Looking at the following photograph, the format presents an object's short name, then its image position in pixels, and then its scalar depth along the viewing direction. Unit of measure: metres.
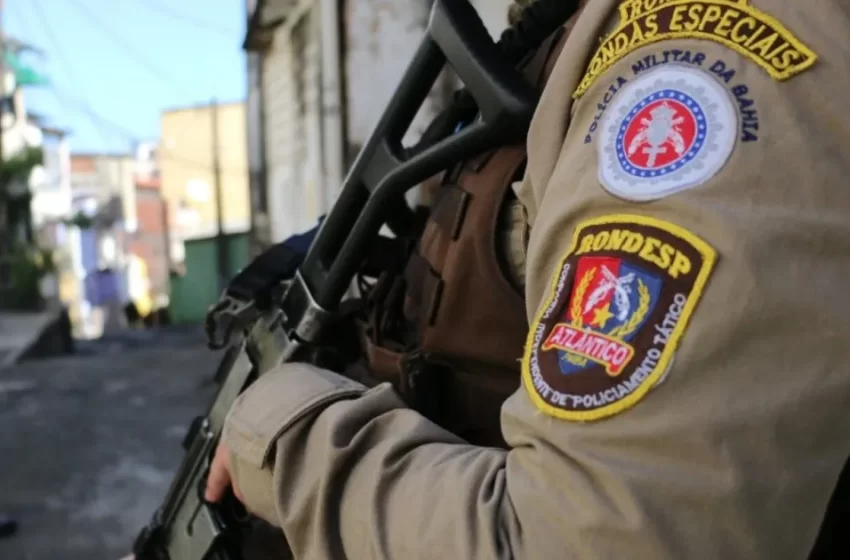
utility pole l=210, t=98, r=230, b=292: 10.45
